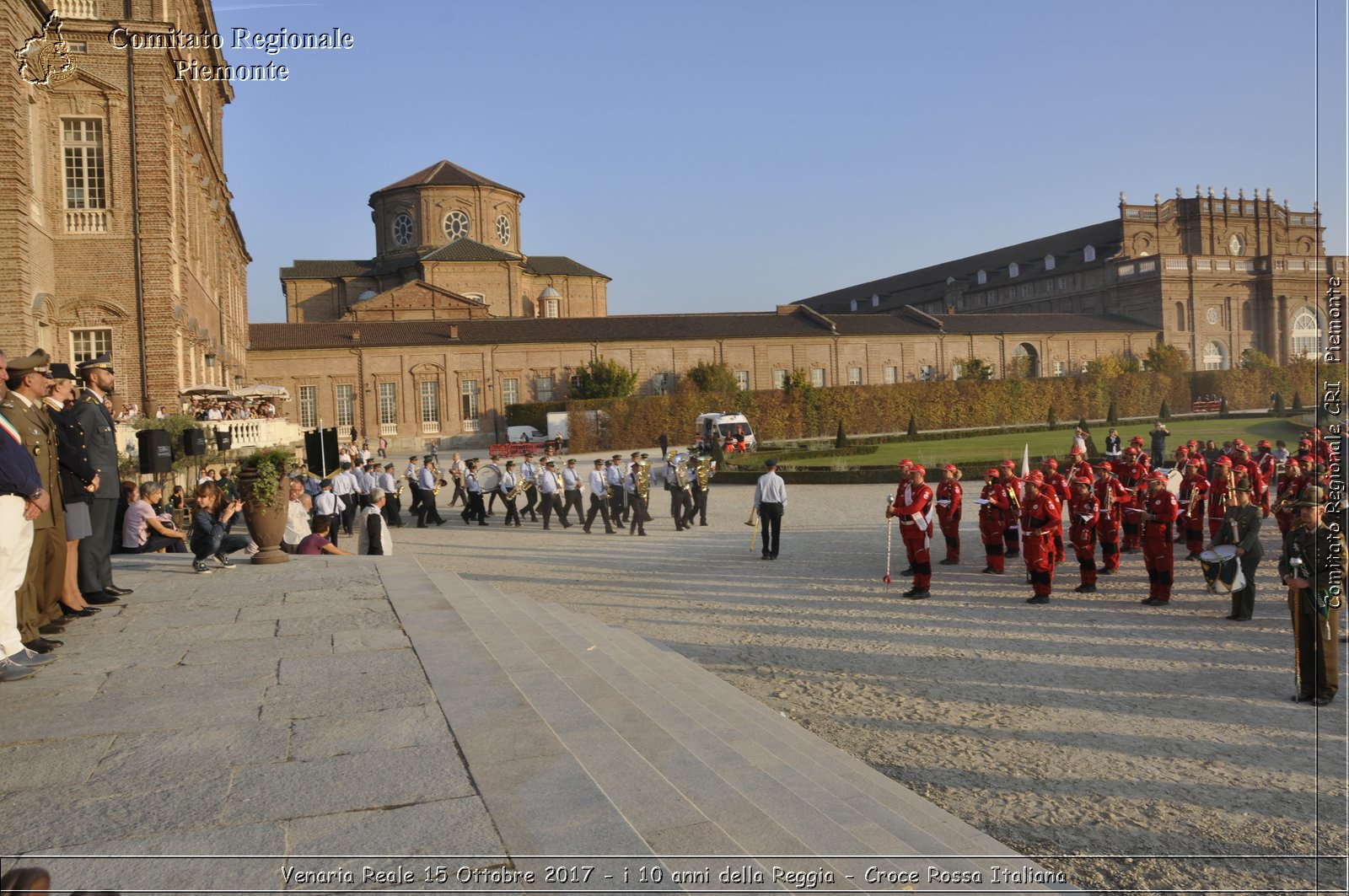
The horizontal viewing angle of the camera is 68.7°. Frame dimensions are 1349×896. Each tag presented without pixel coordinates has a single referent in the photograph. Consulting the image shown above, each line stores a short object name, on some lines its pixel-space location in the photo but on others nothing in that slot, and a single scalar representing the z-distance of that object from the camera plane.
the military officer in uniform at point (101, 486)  7.80
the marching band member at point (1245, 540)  10.04
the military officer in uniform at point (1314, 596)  6.86
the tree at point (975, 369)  59.22
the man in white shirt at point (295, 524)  11.85
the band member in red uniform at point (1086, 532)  11.91
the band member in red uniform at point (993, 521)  13.30
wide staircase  3.56
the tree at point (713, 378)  53.62
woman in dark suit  7.10
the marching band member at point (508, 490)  23.20
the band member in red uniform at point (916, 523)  11.99
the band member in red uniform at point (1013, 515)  13.23
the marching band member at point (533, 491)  23.50
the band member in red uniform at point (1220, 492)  12.83
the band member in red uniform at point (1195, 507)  13.52
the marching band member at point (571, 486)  21.62
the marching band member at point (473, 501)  23.50
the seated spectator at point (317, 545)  11.88
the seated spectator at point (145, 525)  12.41
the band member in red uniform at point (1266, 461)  16.79
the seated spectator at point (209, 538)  9.78
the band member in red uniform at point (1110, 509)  12.40
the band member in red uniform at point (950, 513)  14.24
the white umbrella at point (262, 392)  33.83
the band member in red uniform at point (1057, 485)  13.18
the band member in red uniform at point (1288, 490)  11.93
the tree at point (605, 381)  53.03
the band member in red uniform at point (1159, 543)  11.00
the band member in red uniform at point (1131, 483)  14.08
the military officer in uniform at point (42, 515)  6.32
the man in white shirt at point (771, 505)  15.41
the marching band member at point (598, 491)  20.70
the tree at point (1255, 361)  61.09
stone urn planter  10.02
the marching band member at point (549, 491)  21.53
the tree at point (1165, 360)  62.47
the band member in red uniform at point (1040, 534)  11.41
